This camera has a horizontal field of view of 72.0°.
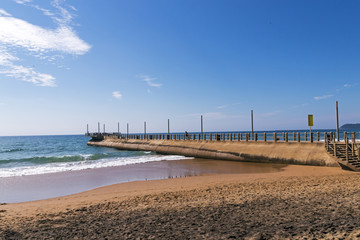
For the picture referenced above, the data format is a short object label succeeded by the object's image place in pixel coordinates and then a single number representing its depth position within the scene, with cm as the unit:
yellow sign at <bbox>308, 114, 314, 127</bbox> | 2680
